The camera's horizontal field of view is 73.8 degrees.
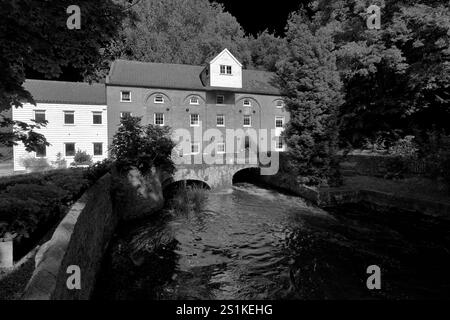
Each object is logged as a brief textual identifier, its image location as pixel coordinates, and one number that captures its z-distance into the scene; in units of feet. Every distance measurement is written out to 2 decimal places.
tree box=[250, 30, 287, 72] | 156.35
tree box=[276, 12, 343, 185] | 68.59
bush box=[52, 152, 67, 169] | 97.37
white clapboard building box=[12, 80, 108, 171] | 97.55
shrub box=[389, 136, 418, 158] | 68.66
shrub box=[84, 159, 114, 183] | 40.95
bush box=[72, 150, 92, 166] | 99.33
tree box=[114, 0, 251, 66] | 150.82
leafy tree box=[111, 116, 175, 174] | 52.34
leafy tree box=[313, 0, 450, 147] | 58.75
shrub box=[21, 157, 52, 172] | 94.02
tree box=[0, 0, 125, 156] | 16.14
